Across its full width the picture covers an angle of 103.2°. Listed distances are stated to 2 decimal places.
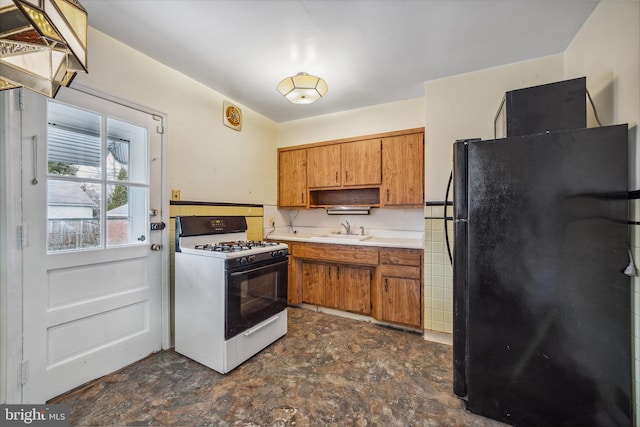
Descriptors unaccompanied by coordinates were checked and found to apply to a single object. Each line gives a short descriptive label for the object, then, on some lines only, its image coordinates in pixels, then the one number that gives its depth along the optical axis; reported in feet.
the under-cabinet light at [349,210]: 11.01
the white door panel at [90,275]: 5.18
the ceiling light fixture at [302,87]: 7.17
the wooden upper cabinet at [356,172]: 9.52
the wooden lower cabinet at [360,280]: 8.52
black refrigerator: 4.17
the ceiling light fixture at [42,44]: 2.18
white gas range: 6.36
